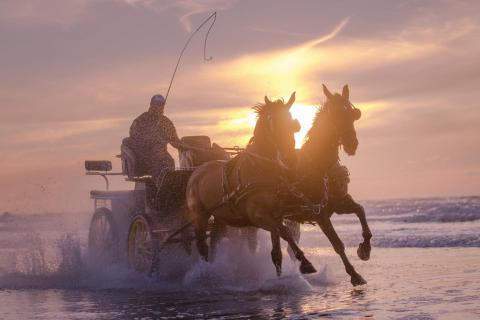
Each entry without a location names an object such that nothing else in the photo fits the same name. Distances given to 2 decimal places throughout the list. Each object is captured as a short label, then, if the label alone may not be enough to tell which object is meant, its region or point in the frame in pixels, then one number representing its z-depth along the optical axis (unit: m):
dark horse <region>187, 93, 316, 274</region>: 10.44
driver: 12.95
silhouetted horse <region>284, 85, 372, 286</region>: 9.83
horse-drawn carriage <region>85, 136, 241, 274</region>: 12.67
